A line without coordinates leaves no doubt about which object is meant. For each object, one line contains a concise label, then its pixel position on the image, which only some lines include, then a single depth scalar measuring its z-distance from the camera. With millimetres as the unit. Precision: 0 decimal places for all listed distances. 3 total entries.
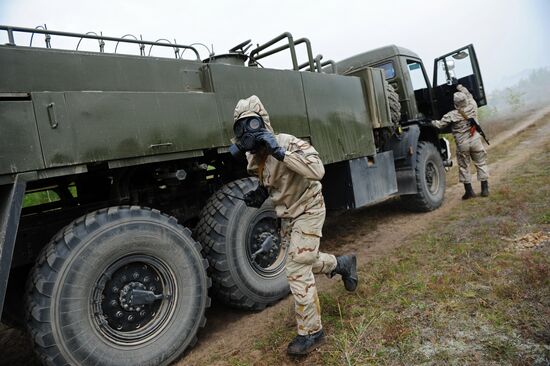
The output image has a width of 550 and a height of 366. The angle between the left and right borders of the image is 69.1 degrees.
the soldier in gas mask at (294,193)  2354
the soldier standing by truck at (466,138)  6172
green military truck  2191
